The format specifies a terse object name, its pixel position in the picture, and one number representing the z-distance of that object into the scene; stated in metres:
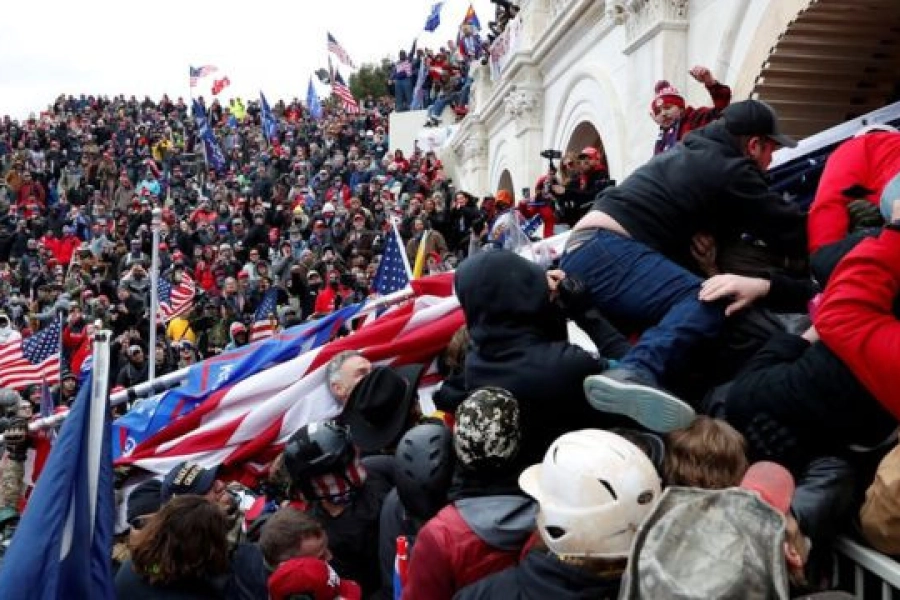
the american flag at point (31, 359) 10.88
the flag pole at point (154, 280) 9.28
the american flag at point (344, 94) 33.03
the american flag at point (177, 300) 15.15
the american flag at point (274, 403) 5.49
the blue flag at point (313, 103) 37.69
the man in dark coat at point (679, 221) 3.40
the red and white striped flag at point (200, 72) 36.84
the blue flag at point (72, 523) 3.01
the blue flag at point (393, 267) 8.15
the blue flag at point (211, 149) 33.28
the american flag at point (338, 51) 34.03
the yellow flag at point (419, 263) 10.40
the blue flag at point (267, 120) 35.66
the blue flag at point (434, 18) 30.48
